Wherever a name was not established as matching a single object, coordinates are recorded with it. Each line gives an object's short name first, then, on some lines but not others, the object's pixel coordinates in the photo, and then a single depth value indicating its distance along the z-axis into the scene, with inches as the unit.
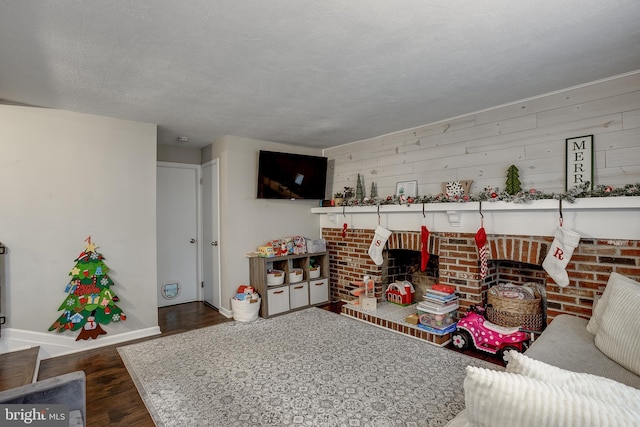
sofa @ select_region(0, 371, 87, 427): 57.4
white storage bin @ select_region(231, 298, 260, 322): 148.8
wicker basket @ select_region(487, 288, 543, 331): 109.4
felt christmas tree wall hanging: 119.4
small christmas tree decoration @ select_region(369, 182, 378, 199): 167.4
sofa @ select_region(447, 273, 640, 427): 31.4
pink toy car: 106.8
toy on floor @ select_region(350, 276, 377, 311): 149.3
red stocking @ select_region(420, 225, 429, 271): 137.6
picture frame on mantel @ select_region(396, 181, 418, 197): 148.8
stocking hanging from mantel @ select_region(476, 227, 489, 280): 117.3
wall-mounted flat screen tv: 163.9
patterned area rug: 80.3
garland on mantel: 90.9
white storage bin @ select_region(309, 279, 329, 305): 172.6
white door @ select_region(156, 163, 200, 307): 178.1
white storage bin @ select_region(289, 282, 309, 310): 164.6
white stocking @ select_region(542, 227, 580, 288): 98.7
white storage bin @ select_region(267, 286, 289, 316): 156.2
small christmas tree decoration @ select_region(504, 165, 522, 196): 114.3
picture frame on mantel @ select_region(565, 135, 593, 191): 100.7
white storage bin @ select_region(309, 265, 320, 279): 172.7
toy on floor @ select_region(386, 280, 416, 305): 155.8
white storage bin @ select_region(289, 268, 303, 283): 165.3
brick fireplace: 95.5
